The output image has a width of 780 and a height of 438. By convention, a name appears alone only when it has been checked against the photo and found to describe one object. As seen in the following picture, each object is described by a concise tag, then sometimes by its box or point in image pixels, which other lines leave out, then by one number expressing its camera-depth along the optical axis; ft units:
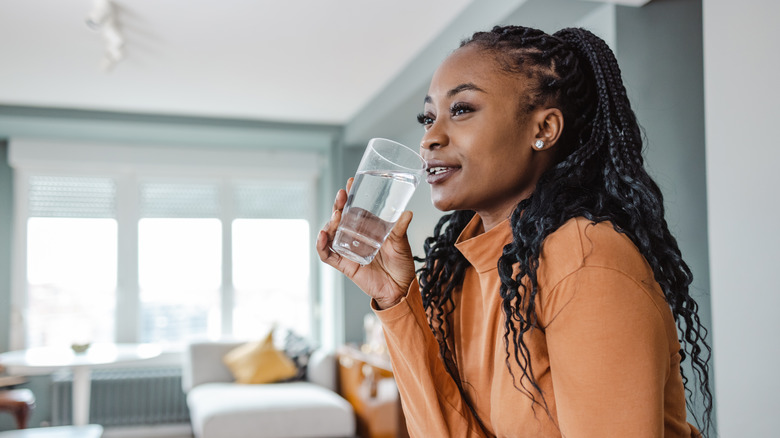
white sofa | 12.92
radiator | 16.35
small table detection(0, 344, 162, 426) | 12.99
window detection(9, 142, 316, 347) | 17.34
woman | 2.55
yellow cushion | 15.89
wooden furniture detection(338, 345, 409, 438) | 12.03
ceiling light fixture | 9.39
